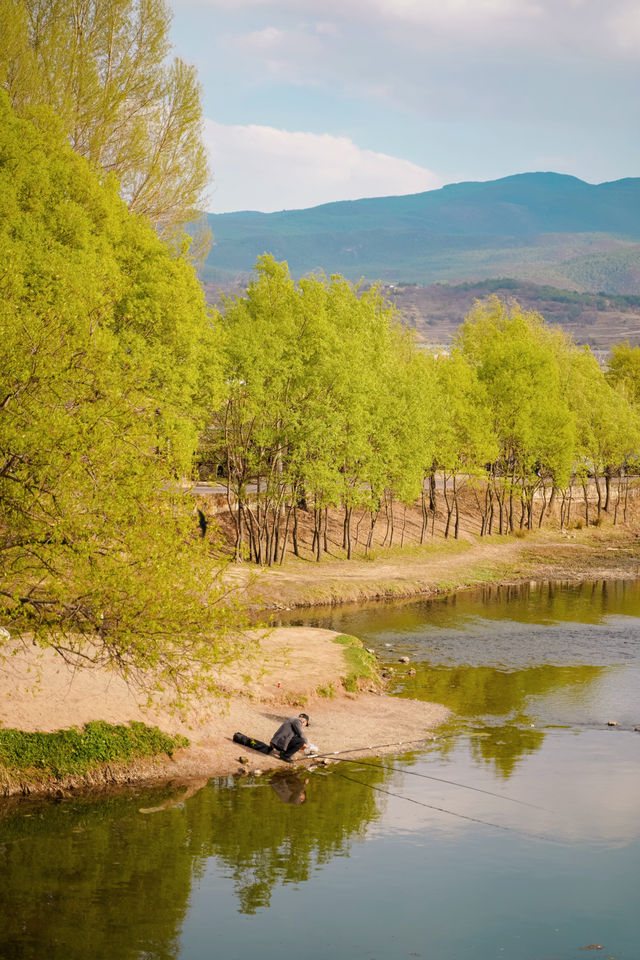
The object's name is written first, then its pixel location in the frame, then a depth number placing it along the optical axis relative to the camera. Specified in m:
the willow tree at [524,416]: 92.88
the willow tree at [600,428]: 103.00
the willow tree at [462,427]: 84.75
